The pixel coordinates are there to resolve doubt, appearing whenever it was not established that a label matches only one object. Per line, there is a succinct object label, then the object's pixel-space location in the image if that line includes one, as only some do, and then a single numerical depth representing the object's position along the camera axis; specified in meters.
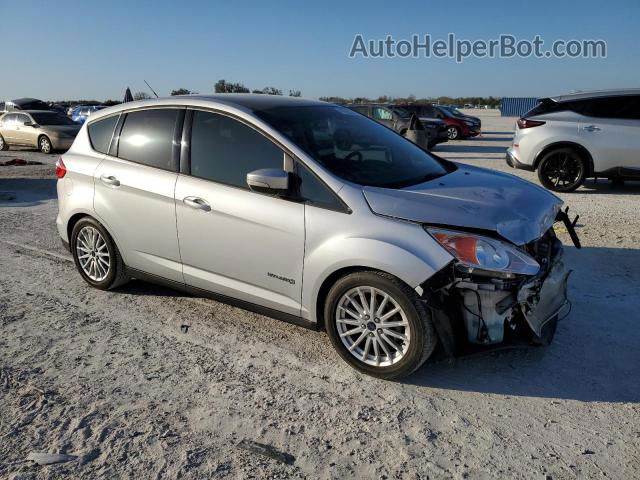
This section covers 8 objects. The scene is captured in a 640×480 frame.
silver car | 3.16
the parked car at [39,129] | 18.20
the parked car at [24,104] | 29.50
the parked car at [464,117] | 23.28
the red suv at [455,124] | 22.16
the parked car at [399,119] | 18.69
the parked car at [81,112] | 26.61
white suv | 9.34
